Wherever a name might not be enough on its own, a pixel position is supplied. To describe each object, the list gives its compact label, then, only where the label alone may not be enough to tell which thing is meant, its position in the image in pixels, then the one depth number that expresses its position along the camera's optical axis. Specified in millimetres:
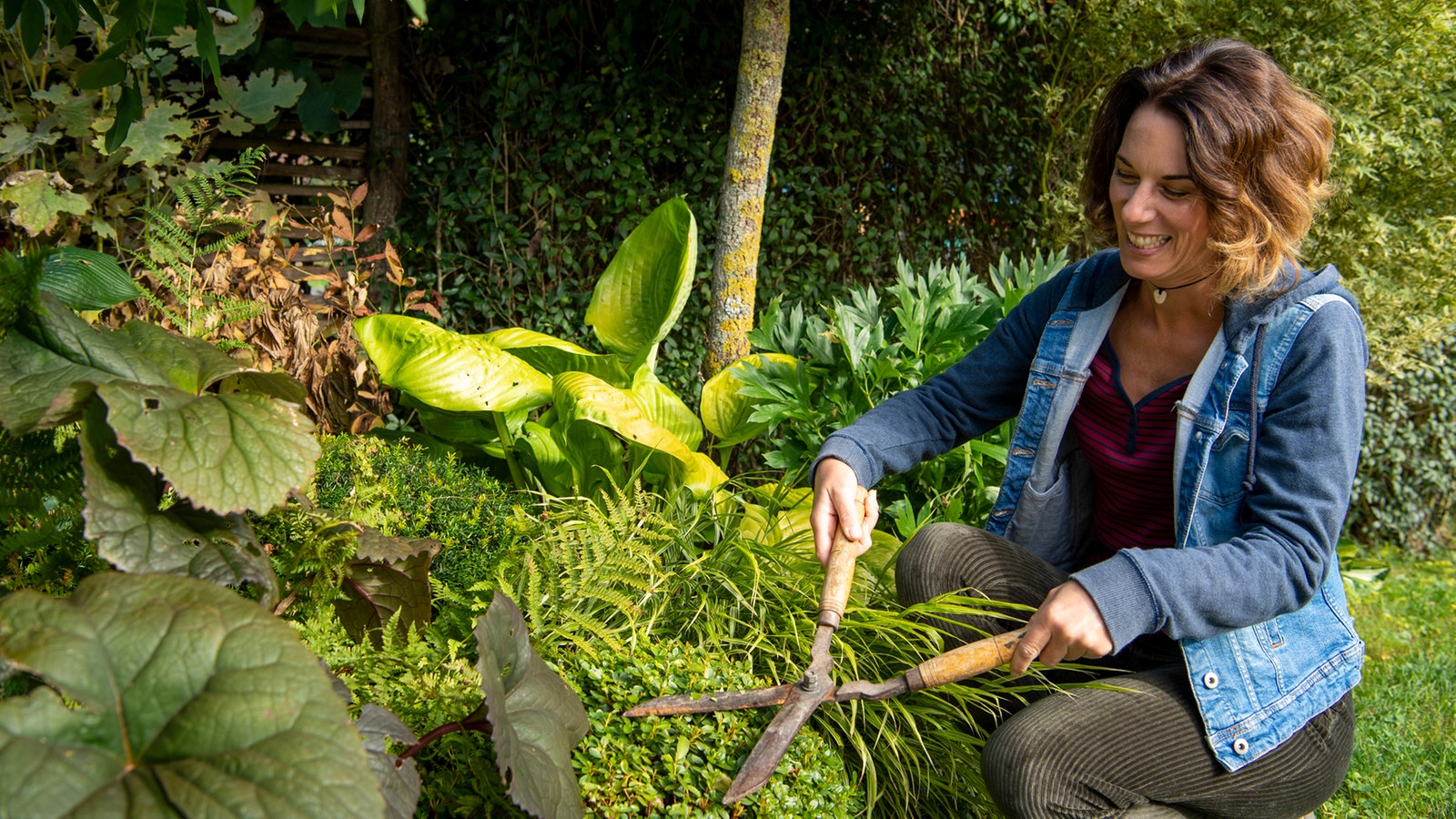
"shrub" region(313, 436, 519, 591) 2398
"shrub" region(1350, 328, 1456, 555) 5246
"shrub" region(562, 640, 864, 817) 1505
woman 1614
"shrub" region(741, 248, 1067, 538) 2984
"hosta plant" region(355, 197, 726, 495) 2715
